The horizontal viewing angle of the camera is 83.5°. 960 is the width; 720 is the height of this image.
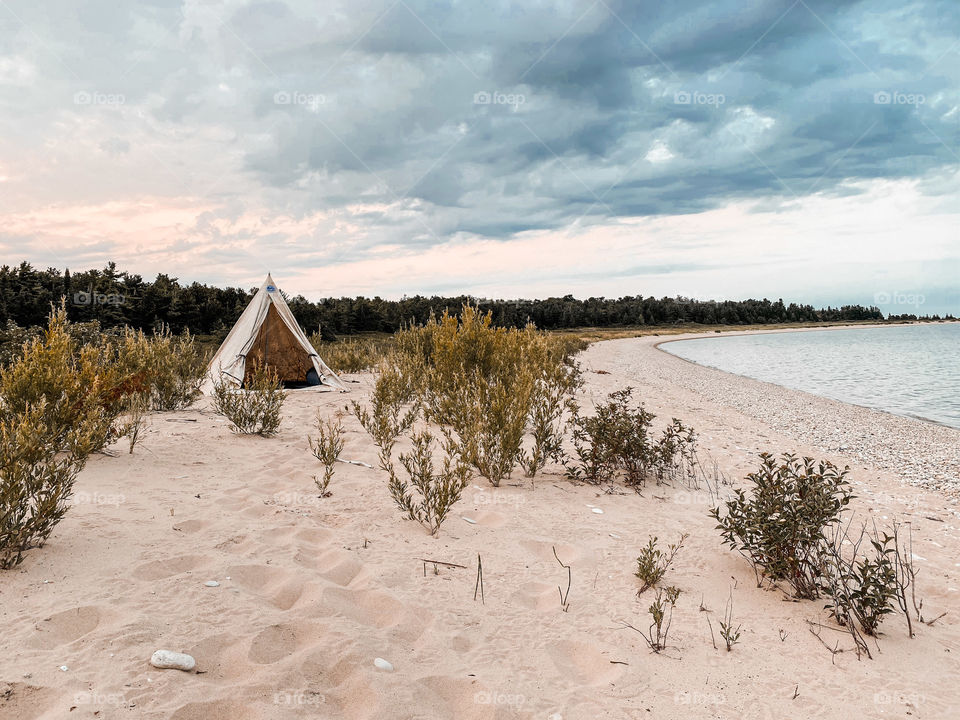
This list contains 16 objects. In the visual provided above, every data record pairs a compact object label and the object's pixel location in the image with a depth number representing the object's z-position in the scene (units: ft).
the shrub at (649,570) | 13.08
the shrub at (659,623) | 10.73
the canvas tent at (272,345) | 44.93
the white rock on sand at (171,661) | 8.43
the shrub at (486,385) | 21.26
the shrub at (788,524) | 13.53
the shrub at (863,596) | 11.50
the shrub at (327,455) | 18.09
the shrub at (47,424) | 11.34
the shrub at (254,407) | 25.75
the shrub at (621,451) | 22.22
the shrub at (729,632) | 10.92
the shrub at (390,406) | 24.03
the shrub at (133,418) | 20.47
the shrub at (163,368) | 29.40
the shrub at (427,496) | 15.67
